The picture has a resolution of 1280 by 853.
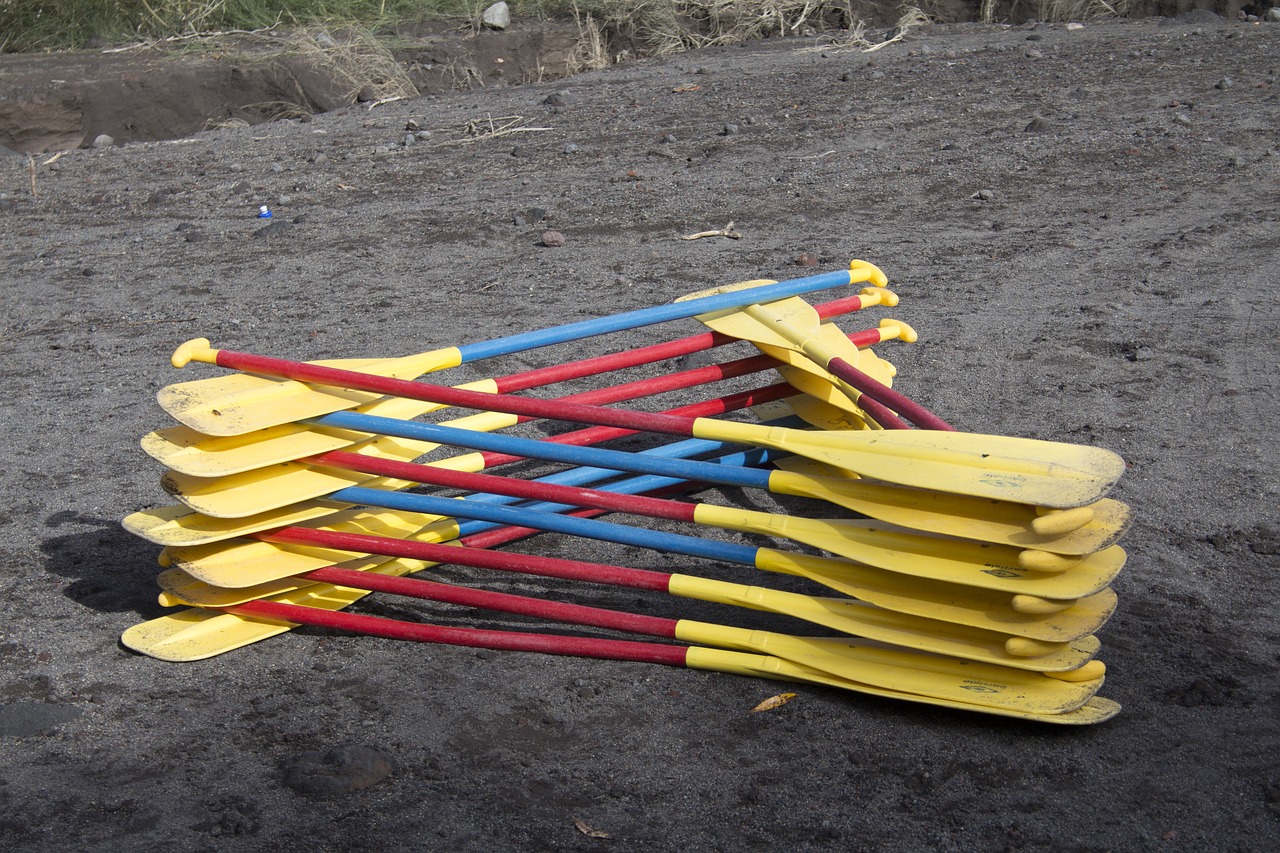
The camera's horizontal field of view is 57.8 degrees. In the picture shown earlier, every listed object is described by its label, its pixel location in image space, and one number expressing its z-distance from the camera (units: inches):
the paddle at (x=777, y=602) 95.2
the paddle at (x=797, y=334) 113.3
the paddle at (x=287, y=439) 107.3
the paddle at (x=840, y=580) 94.0
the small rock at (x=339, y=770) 92.3
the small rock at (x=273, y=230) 260.5
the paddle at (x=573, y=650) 96.0
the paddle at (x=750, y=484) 92.7
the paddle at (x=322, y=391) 107.7
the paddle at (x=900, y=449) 89.9
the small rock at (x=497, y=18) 444.5
